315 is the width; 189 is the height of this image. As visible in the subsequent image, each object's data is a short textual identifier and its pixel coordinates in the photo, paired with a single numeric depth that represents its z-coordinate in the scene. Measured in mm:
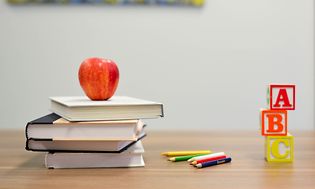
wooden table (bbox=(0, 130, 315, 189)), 1172
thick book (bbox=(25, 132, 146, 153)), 1298
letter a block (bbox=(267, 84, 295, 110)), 1360
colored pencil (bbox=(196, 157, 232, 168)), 1294
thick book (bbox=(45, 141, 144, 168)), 1297
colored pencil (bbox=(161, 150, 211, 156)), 1404
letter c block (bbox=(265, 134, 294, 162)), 1346
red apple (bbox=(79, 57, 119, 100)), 1434
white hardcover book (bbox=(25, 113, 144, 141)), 1284
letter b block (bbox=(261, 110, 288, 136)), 1353
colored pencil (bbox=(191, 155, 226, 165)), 1311
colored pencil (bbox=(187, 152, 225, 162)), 1328
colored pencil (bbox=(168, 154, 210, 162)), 1350
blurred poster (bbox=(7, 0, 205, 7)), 3274
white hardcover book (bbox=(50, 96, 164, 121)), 1299
